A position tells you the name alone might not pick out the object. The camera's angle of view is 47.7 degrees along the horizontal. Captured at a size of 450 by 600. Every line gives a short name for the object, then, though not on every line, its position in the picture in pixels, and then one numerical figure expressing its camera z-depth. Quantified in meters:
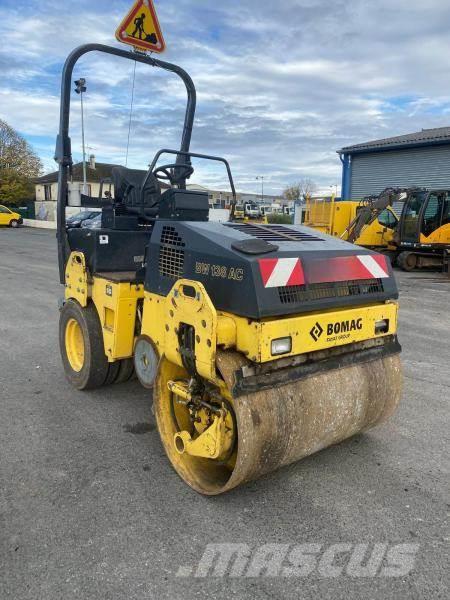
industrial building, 20.41
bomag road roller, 2.75
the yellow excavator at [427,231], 14.55
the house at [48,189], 40.91
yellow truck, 15.58
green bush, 33.76
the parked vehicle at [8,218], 32.62
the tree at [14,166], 44.06
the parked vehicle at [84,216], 24.85
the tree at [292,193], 75.88
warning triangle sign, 4.19
